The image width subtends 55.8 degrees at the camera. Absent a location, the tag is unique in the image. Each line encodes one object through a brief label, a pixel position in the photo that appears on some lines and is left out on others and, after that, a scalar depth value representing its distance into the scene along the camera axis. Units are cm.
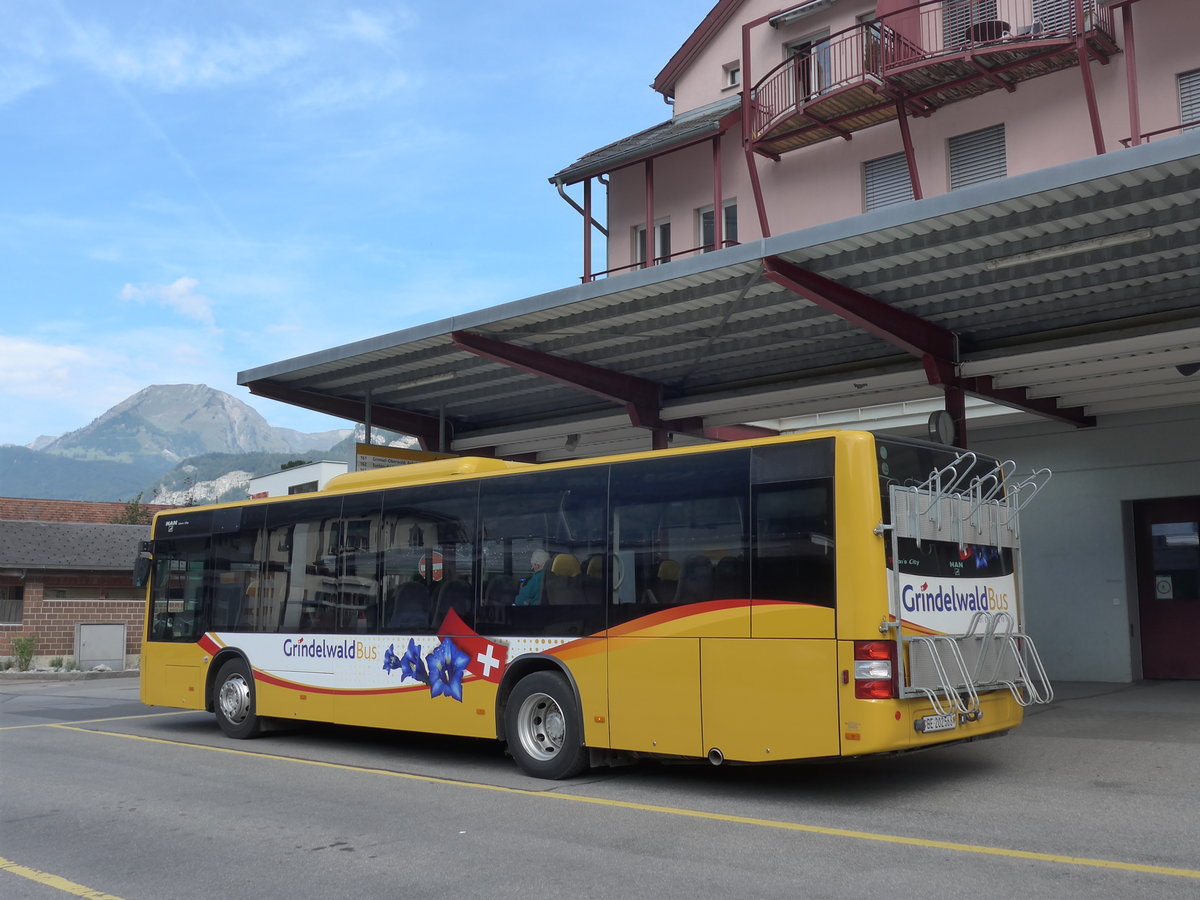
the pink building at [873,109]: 1677
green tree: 5275
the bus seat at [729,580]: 891
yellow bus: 842
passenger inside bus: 1038
